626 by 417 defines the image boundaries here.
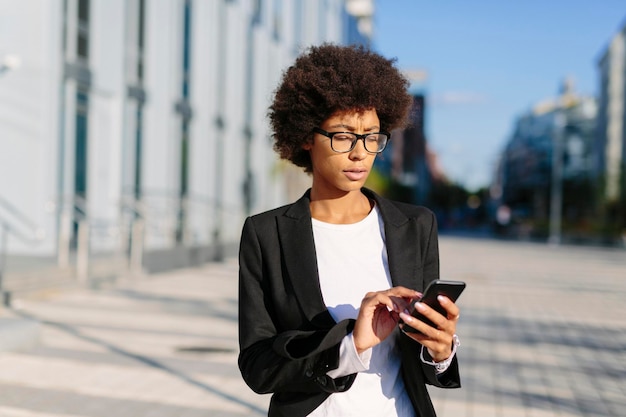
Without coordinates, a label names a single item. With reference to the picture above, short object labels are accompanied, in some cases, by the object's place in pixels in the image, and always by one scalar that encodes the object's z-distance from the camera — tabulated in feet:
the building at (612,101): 243.11
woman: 6.38
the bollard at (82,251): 42.45
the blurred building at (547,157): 218.79
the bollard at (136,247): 49.39
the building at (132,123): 46.96
